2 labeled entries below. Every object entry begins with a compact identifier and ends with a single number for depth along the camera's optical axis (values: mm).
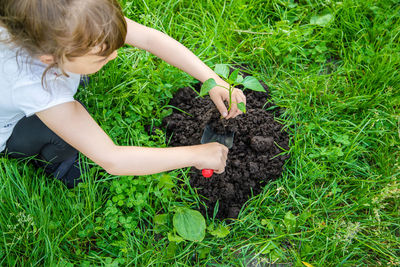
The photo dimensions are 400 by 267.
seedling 1549
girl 1174
